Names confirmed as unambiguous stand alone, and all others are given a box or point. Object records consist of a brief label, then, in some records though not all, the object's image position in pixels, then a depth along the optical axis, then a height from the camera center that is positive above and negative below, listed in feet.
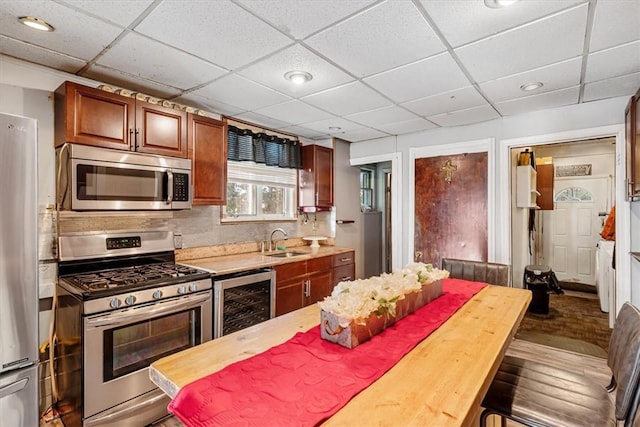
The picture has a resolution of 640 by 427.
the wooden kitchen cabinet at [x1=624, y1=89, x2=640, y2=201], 7.97 +1.72
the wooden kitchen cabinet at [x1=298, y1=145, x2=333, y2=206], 13.85 +1.61
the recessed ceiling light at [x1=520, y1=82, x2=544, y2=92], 8.48 +3.37
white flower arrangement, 4.29 -1.23
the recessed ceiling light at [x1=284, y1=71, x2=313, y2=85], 7.79 +3.37
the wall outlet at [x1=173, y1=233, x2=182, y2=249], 9.87 -0.83
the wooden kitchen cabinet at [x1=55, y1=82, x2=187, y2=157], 7.13 +2.21
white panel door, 17.79 -0.83
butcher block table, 2.95 -1.82
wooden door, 12.16 +0.20
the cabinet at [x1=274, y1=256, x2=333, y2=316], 10.47 -2.44
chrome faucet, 12.74 -1.09
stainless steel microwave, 7.09 +0.81
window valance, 11.56 +2.52
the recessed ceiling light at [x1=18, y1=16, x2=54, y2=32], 5.59 +3.37
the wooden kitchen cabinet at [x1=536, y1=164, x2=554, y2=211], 16.97 +1.47
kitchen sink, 12.26 -1.56
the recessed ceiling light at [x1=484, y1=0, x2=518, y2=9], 5.07 +3.32
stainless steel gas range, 6.31 -2.40
